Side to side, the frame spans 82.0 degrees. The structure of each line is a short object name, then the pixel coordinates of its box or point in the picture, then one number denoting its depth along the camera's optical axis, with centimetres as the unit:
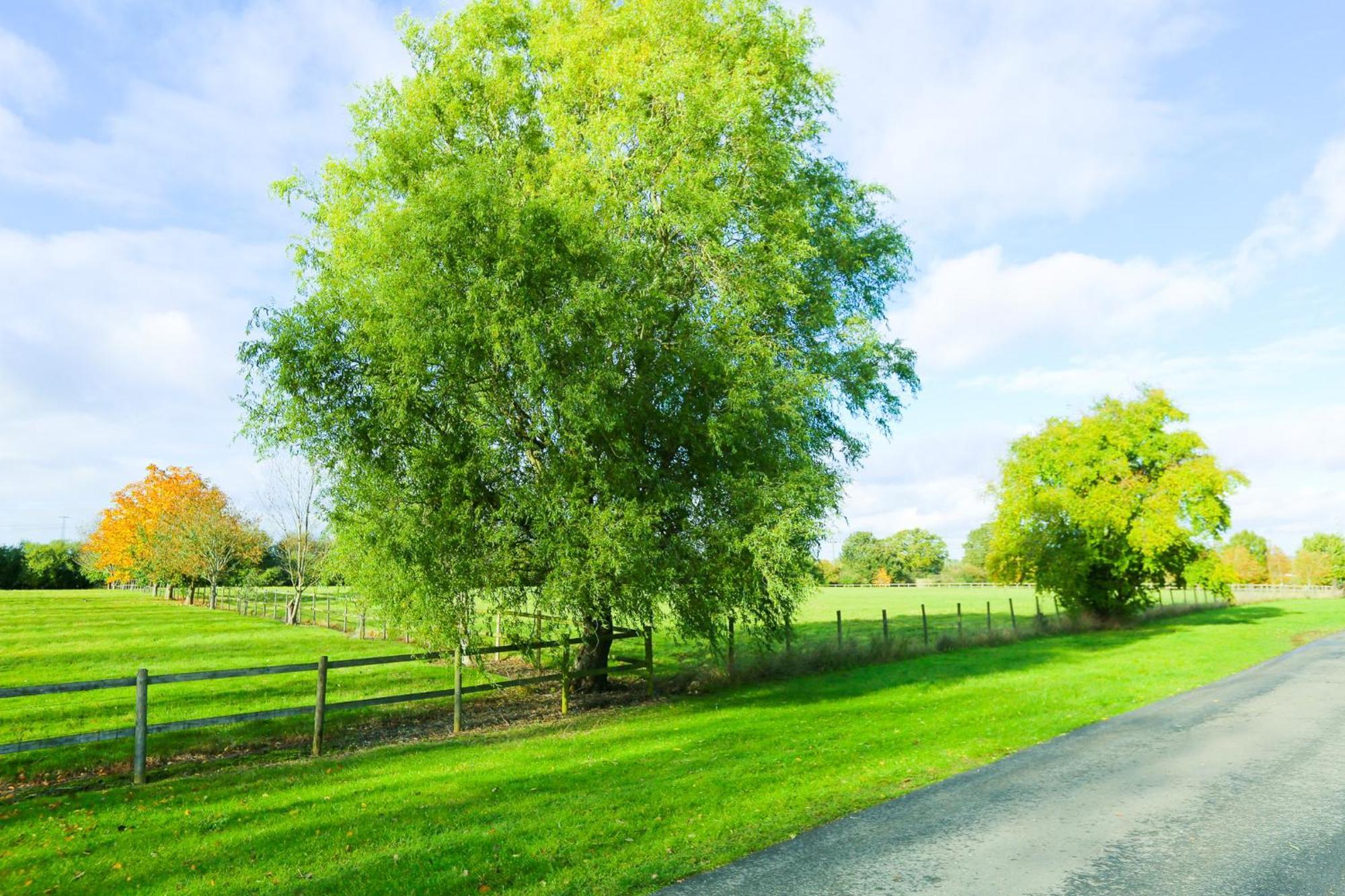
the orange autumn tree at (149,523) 4872
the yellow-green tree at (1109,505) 3453
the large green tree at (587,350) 1366
